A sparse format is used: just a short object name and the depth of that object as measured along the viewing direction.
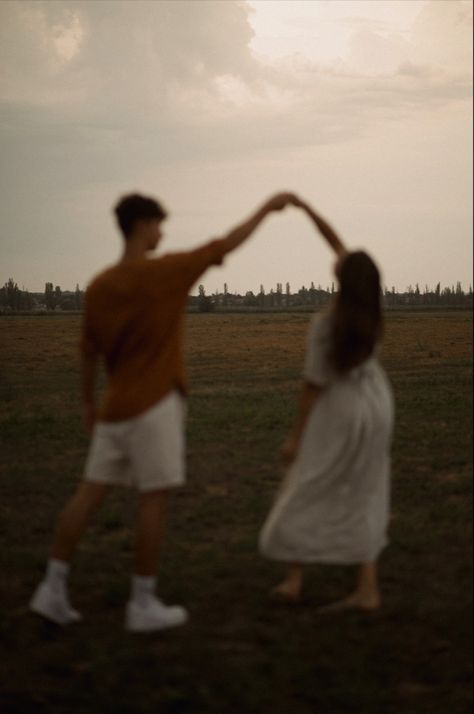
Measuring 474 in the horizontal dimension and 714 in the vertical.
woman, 4.10
